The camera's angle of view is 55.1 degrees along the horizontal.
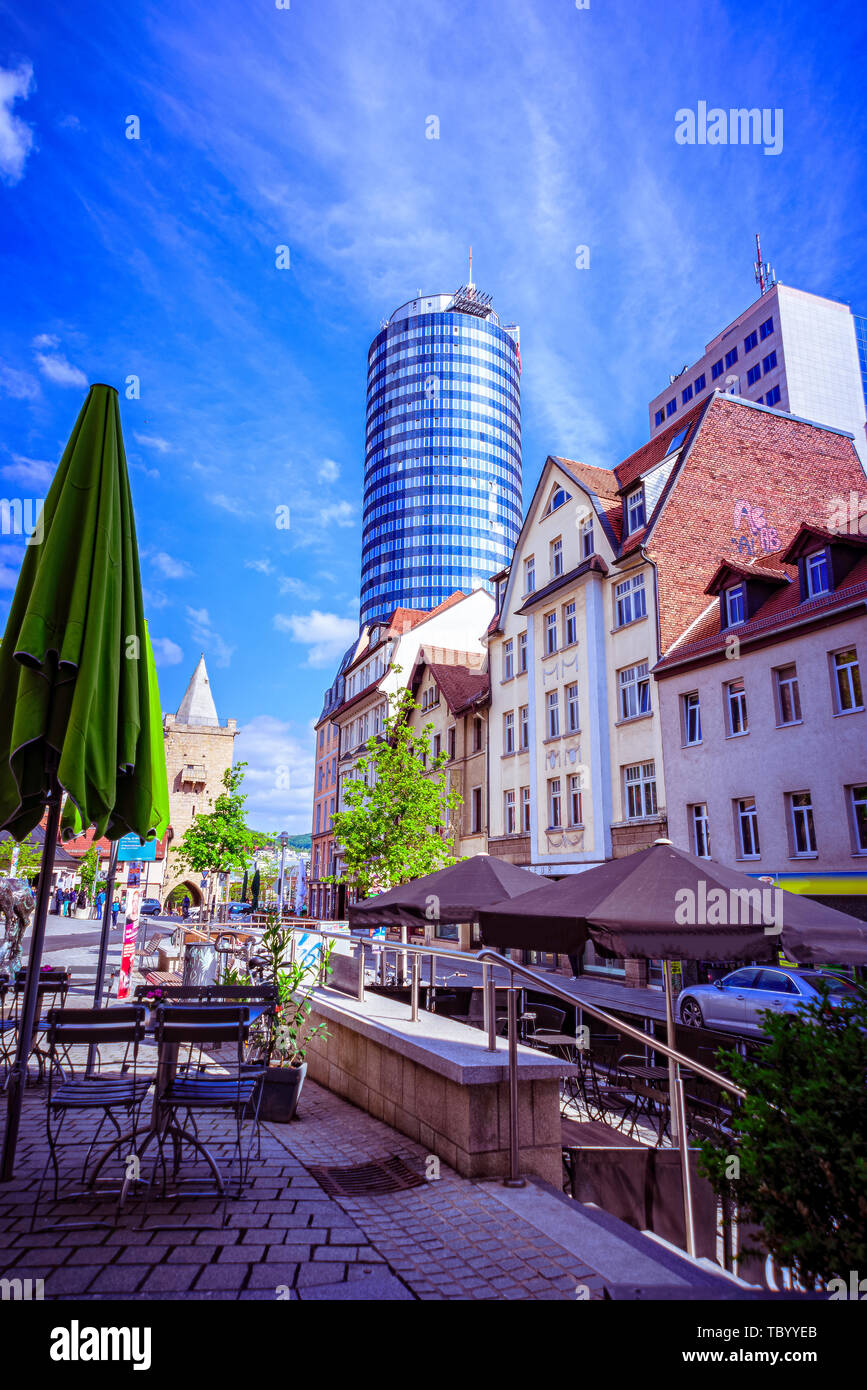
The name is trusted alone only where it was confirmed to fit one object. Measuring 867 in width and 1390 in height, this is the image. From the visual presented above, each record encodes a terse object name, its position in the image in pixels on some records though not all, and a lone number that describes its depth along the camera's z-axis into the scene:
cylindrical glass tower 120.69
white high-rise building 67.69
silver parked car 15.03
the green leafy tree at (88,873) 61.61
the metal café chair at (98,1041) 5.11
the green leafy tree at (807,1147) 2.77
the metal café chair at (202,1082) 5.16
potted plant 7.54
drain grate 5.42
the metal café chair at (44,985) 8.93
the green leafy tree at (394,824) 26.31
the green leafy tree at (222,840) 40.44
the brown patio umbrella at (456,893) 10.23
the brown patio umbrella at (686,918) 5.91
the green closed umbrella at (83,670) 5.00
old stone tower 87.00
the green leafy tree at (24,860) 37.50
